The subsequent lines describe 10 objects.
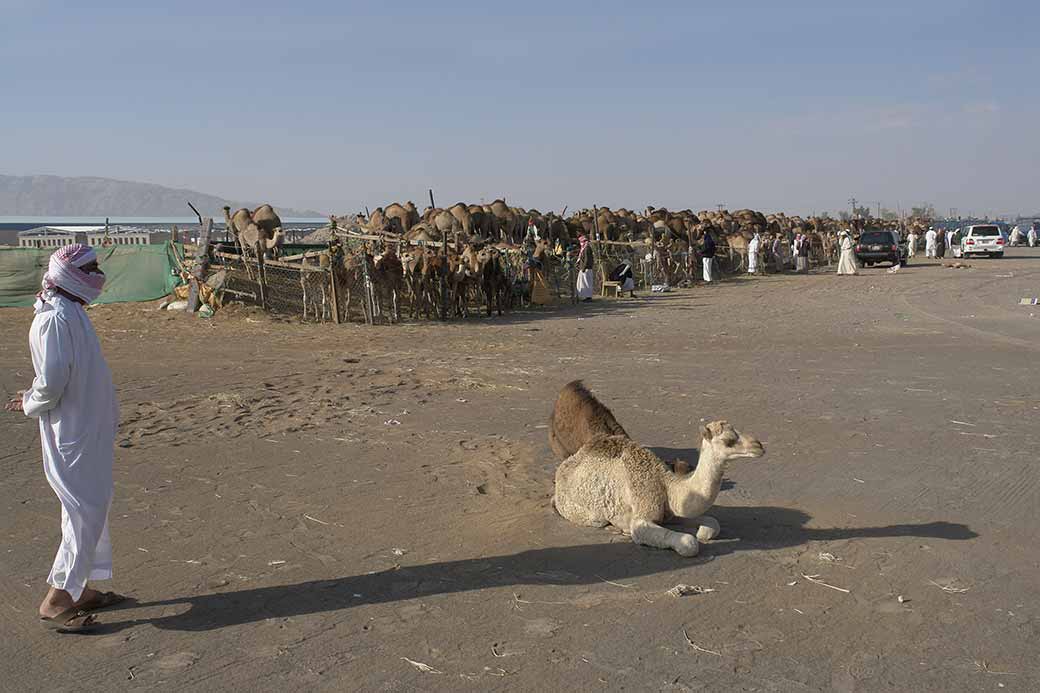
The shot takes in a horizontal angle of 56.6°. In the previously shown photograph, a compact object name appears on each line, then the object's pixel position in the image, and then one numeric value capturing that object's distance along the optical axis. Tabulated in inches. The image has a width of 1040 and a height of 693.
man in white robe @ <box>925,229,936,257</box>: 1983.1
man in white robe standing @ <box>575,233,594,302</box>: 1037.2
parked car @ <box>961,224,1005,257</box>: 1848.9
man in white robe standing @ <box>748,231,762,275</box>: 1520.7
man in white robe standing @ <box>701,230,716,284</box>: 1318.9
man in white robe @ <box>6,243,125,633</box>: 199.2
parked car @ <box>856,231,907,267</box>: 1596.9
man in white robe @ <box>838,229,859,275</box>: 1456.7
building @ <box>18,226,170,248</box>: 1711.4
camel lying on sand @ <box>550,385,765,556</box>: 229.0
